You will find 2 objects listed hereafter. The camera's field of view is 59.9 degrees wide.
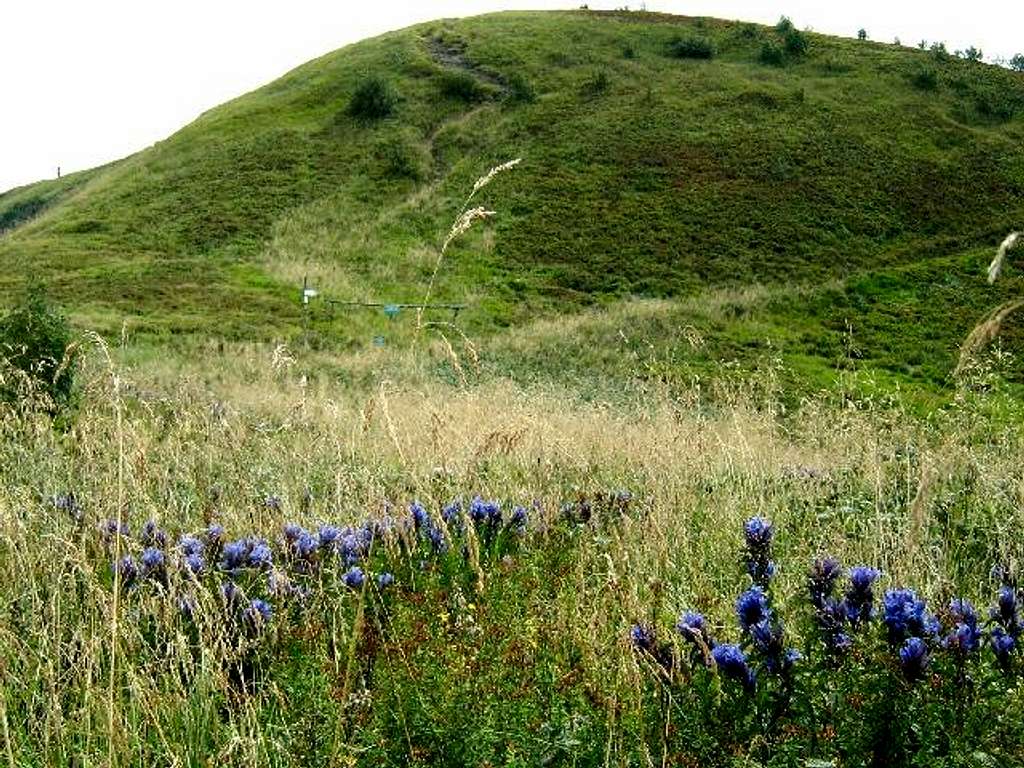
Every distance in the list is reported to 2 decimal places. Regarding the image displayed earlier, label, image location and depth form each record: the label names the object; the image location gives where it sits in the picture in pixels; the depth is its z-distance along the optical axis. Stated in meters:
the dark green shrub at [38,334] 11.35
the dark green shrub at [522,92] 51.50
